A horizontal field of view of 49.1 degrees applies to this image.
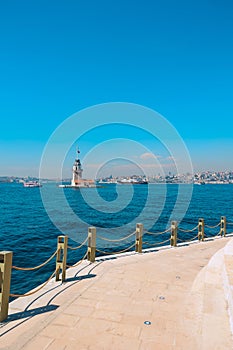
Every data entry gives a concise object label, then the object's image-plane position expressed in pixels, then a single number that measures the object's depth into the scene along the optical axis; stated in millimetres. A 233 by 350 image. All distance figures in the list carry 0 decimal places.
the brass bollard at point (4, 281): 4922
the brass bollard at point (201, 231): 13121
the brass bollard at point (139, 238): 10398
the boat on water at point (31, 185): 157250
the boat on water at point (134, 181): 191150
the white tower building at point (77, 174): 127750
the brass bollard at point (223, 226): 14886
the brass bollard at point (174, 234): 11788
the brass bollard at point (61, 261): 7062
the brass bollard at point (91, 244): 8859
